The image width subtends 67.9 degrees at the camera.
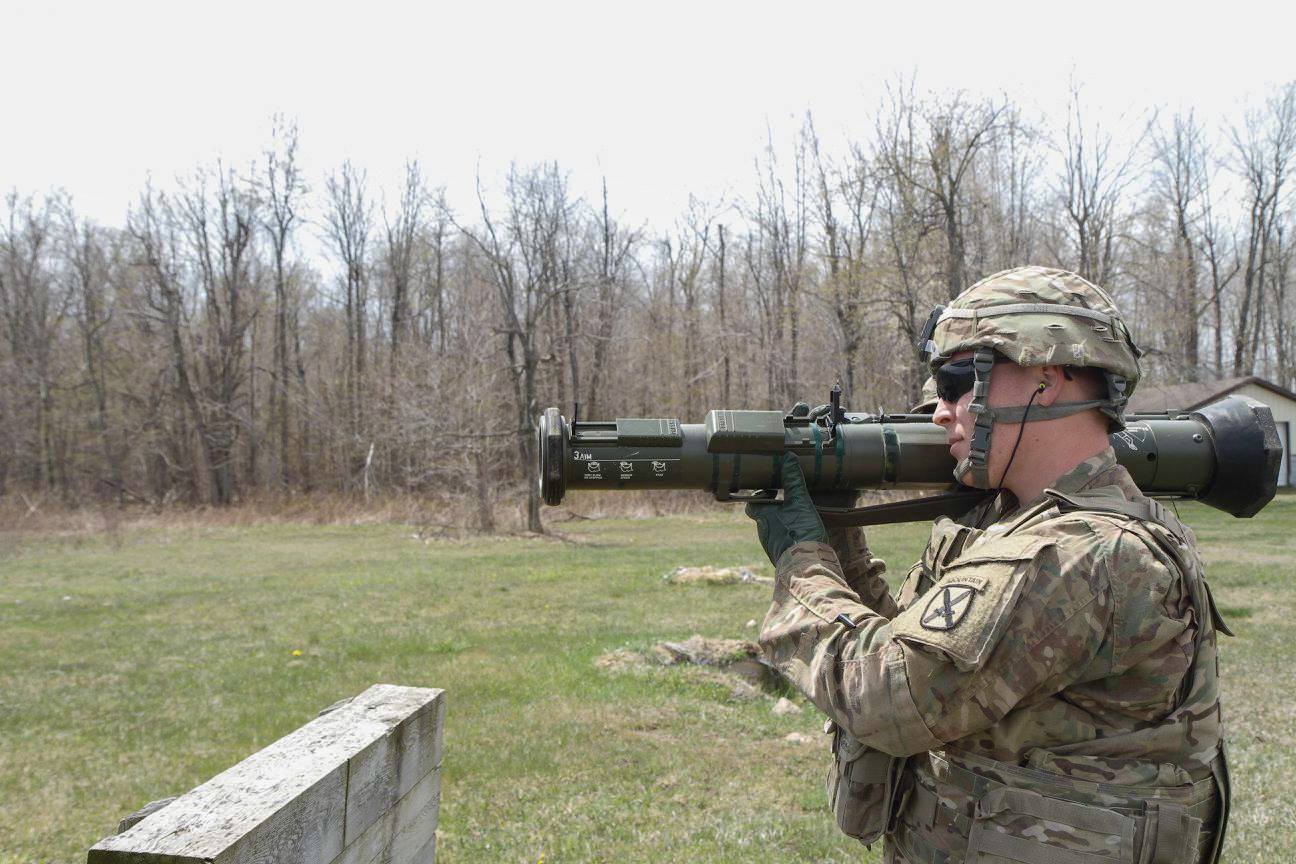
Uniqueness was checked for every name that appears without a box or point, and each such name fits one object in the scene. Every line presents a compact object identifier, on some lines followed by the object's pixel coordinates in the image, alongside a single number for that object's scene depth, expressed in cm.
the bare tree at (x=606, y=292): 3469
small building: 3014
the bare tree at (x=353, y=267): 3744
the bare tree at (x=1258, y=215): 3725
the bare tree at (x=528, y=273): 2267
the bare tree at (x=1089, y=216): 3059
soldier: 171
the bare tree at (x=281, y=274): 3572
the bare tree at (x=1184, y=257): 3634
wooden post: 171
